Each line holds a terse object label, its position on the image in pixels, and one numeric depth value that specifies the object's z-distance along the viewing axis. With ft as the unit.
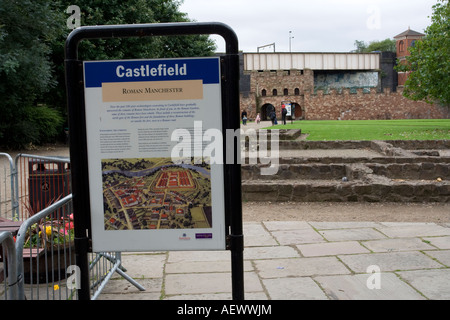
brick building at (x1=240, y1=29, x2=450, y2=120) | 193.36
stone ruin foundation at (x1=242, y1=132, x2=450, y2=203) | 28.25
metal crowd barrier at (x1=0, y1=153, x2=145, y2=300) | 8.42
